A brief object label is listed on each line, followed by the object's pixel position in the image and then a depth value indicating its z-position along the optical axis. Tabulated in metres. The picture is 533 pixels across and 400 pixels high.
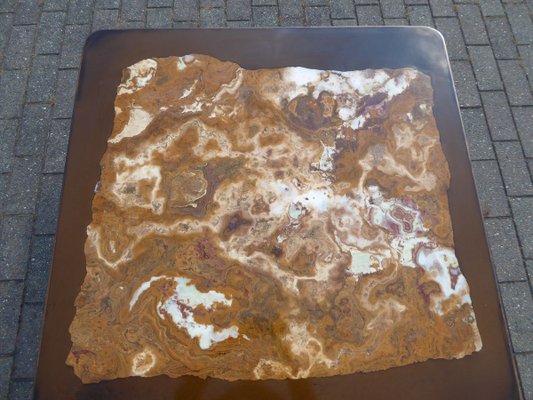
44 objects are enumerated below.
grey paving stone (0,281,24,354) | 1.63
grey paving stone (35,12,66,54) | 2.16
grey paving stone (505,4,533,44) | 2.25
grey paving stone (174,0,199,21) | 2.24
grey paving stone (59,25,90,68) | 2.13
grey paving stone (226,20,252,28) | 2.22
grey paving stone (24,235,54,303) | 1.70
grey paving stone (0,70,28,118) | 2.02
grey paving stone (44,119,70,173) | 1.91
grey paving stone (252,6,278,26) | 2.22
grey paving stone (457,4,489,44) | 2.23
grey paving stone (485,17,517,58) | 2.20
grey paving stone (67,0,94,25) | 2.23
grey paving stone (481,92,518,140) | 2.02
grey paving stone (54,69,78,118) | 2.02
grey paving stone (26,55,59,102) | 2.05
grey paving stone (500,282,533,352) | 1.68
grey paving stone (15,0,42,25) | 2.23
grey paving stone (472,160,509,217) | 1.88
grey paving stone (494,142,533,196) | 1.92
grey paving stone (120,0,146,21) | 2.23
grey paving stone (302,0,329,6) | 2.29
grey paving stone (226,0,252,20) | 2.24
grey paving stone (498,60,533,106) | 2.10
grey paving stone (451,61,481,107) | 2.09
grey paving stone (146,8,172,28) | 2.22
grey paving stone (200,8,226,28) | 2.23
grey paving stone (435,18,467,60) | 2.19
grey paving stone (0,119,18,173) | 1.92
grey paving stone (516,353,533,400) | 1.60
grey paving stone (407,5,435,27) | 2.27
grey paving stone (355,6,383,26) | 2.26
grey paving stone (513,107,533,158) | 2.00
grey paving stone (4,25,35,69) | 2.13
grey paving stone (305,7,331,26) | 2.25
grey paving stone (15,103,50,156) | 1.94
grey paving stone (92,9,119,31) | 2.22
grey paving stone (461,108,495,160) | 1.98
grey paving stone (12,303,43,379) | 1.60
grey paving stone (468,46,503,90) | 2.13
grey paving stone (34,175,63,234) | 1.80
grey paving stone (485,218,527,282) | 1.78
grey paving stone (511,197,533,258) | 1.82
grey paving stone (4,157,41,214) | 1.84
